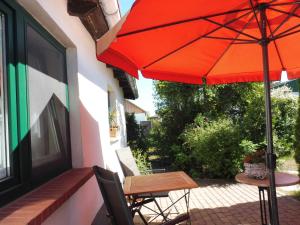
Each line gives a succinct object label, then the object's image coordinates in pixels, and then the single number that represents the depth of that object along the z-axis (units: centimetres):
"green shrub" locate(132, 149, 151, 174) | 792
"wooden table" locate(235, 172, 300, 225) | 280
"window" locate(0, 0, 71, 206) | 203
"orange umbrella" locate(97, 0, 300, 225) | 237
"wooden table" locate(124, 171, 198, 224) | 321
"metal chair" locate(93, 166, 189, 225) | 208
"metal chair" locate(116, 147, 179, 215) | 494
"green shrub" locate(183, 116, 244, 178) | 766
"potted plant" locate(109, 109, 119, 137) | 687
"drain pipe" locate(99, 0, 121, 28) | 360
